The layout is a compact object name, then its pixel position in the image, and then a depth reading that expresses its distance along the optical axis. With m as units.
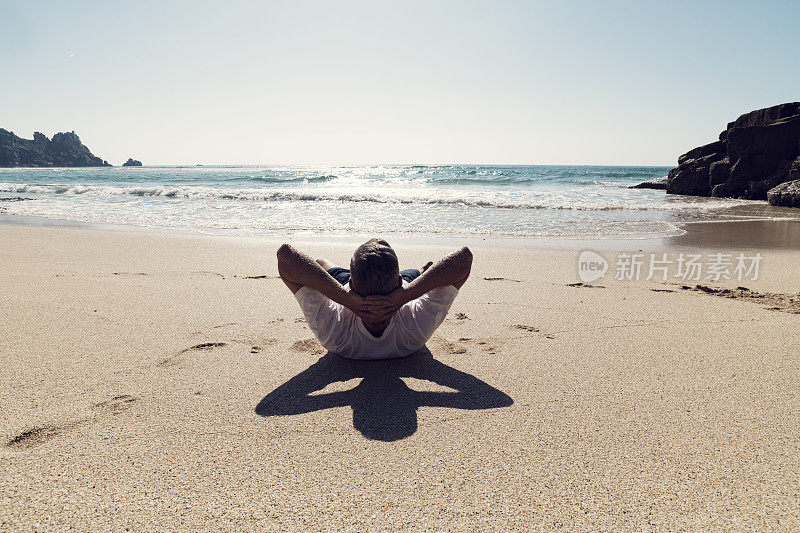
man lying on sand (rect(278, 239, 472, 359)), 2.54
